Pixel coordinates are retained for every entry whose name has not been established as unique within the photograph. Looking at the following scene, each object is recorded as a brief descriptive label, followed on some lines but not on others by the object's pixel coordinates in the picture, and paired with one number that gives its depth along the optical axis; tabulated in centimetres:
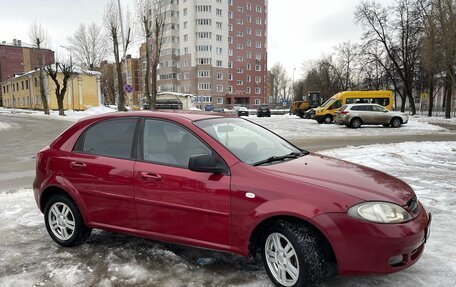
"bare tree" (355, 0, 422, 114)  4216
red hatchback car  303
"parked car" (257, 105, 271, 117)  4450
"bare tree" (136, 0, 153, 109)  3472
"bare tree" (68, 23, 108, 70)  5987
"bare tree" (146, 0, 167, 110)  3453
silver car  2516
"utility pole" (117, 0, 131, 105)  3092
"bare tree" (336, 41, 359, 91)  6346
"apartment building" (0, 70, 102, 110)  5600
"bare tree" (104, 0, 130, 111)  3650
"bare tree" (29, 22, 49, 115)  4606
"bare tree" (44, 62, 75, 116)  4288
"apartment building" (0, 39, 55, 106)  8725
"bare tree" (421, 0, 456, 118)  2769
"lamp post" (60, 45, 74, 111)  5592
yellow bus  2942
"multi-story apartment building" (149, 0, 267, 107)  8175
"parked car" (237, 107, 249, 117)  4901
